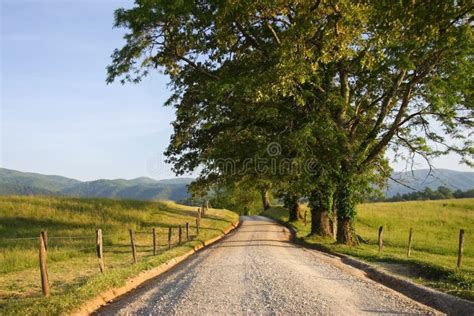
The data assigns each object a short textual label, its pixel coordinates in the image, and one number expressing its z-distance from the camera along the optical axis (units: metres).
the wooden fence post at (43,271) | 10.97
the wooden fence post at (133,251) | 17.77
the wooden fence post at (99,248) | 14.86
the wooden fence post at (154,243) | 21.21
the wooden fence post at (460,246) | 17.25
